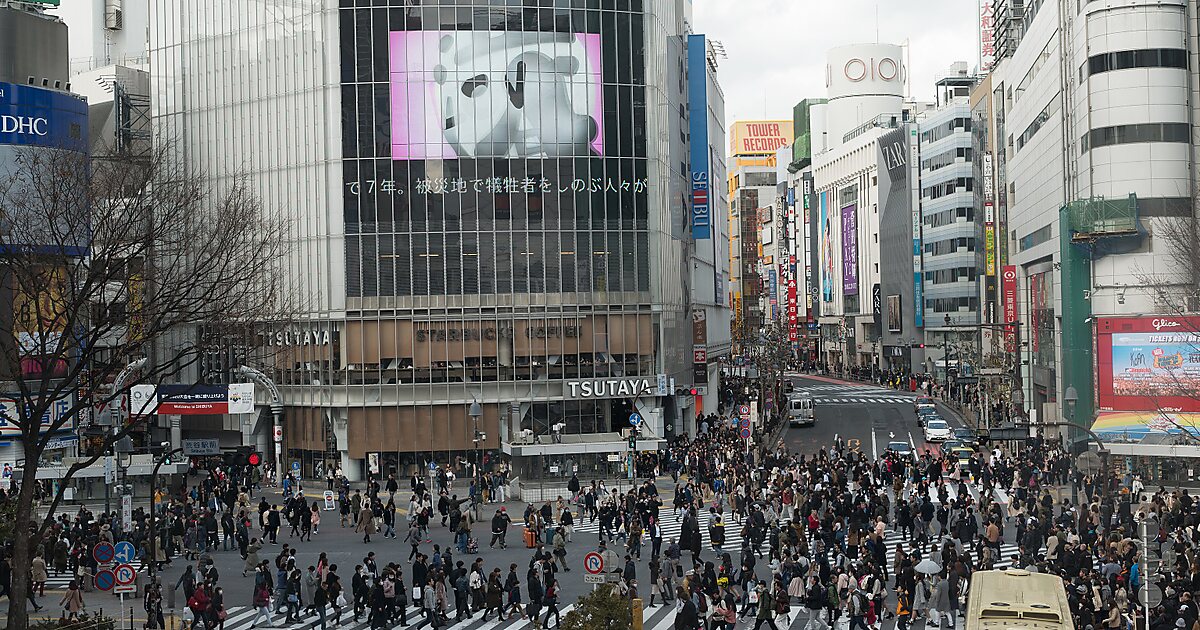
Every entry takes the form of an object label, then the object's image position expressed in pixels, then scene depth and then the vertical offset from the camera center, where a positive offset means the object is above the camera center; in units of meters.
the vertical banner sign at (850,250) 152.88 +9.34
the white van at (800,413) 79.81 -4.51
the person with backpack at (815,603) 27.30 -5.32
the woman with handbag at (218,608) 28.38 -5.28
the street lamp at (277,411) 59.56 -2.84
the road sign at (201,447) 44.94 -3.21
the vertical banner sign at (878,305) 143.75 +2.89
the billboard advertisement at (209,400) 54.72 -1.99
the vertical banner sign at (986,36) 111.19 +23.72
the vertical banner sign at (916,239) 131.62 +8.82
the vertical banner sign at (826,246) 164.12 +10.43
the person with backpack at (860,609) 26.42 -5.25
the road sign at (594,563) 26.75 -4.28
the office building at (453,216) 61.75 +5.75
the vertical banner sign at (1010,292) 83.12 +2.25
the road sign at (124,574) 26.31 -4.20
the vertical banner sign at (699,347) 73.44 -0.51
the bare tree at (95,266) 24.97 +1.74
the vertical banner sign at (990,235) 97.56 +6.73
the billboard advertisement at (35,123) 45.94 +7.89
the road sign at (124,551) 26.70 -3.82
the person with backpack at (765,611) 26.75 -5.31
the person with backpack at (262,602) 29.78 -5.43
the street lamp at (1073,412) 40.47 -3.81
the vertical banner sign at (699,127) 76.75 +11.75
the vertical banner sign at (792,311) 145.62 +2.61
